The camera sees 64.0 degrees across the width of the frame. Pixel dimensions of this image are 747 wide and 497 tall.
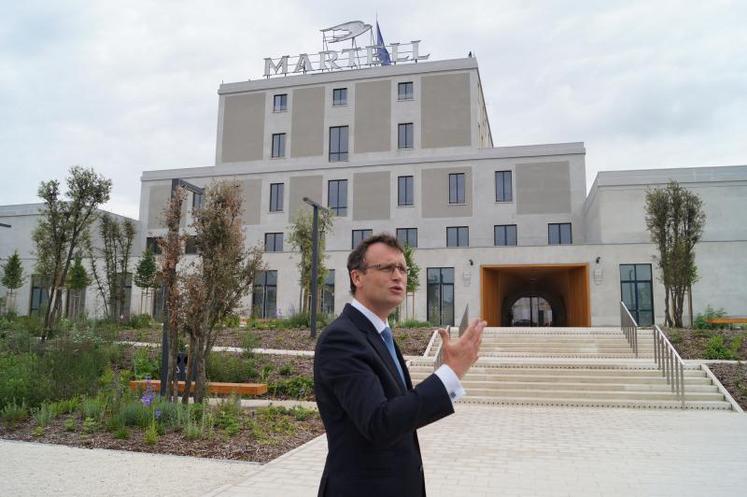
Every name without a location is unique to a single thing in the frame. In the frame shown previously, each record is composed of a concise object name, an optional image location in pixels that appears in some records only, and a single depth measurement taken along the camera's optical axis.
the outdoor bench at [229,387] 11.74
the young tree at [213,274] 9.22
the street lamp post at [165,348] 9.50
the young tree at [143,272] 30.12
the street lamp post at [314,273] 17.45
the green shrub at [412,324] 21.86
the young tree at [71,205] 18.84
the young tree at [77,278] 31.02
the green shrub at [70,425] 7.79
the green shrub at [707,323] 19.62
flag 43.38
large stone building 28.70
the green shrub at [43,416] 8.05
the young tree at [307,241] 27.47
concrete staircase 12.00
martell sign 43.16
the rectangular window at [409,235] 36.56
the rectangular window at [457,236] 36.12
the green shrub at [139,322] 22.62
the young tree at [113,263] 33.03
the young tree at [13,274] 33.12
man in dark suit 1.99
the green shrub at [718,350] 14.83
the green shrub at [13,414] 8.33
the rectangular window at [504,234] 35.78
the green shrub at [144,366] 12.90
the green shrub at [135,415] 7.80
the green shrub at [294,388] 12.16
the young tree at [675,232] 20.92
